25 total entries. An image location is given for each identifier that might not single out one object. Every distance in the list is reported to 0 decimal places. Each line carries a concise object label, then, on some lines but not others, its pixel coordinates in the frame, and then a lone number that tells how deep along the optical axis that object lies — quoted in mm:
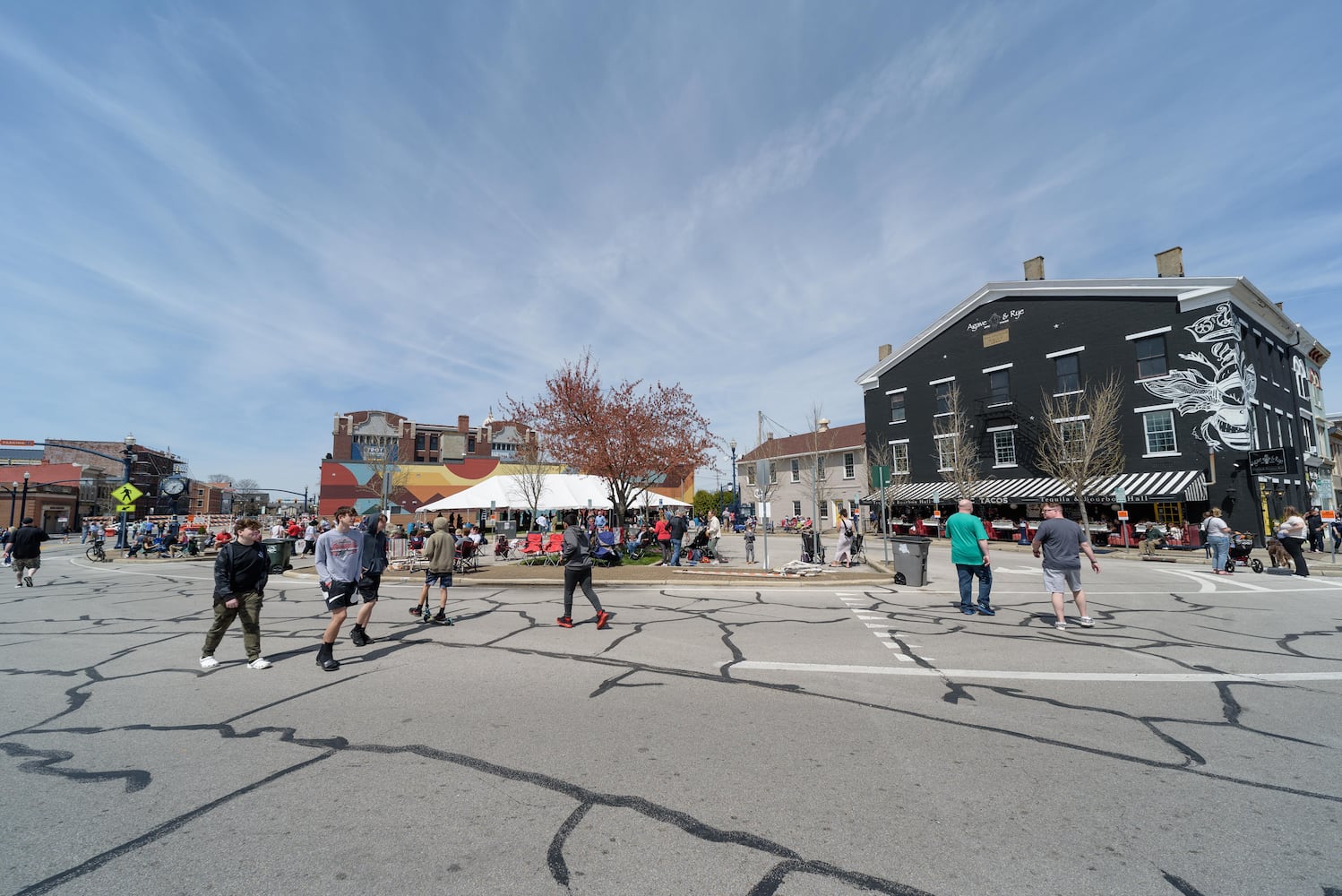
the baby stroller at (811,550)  17297
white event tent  27516
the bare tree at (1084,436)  27406
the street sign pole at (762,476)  15922
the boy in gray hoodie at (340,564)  6699
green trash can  17875
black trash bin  13242
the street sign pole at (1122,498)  25734
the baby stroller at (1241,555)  15766
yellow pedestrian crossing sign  24627
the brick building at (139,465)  89688
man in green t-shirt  9305
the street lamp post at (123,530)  27780
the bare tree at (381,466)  47734
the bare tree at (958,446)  34062
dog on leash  15350
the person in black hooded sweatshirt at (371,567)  7500
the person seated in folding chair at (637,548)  18672
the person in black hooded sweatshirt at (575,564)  8594
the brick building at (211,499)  106375
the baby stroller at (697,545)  17547
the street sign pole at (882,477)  17344
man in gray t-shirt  8188
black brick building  25781
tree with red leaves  20578
